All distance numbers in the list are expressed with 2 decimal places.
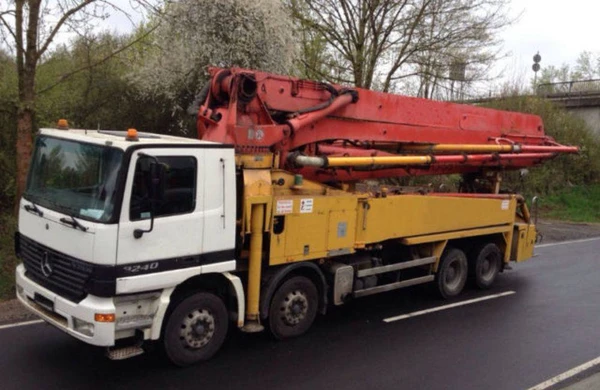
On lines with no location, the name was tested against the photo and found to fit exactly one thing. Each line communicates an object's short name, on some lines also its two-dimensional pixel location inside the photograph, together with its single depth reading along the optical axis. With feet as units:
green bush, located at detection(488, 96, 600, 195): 78.95
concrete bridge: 91.61
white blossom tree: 41.86
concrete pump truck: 16.87
